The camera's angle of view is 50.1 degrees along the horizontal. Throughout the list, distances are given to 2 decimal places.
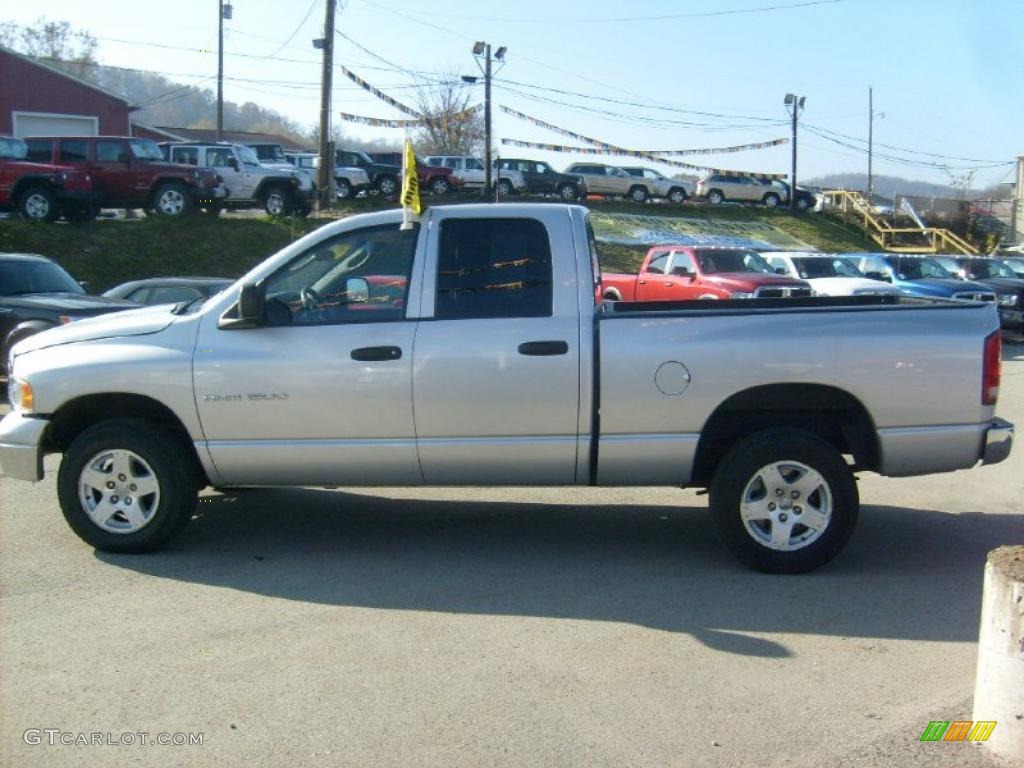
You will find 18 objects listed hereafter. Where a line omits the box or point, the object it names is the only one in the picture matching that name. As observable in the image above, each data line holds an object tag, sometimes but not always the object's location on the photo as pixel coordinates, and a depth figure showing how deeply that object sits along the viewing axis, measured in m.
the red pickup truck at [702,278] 18.42
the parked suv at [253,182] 27.80
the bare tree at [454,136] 69.57
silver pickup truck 6.01
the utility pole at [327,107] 27.11
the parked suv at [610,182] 42.31
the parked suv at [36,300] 12.22
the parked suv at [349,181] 35.19
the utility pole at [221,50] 51.66
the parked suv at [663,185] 43.56
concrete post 3.74
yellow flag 6.18
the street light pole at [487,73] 36.66
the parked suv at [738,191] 46.00
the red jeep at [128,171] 24.31
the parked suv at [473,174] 39.53
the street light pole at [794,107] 44.56
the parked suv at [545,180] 40.22
